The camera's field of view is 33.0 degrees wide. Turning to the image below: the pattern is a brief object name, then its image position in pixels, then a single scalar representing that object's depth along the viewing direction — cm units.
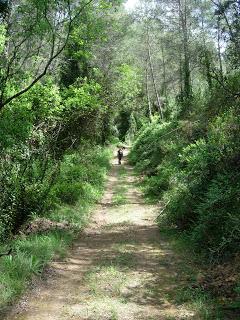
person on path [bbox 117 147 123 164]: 2912
